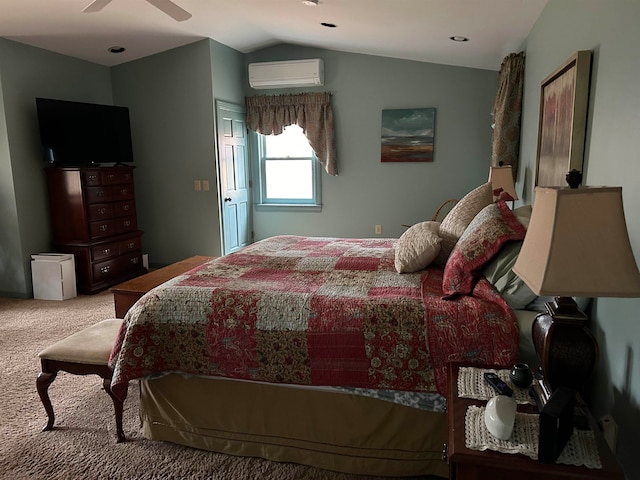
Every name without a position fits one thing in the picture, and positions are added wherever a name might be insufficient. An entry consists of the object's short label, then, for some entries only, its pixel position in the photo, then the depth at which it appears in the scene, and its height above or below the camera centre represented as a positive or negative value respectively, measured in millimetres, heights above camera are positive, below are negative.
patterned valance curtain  5594 +674
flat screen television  4461 +434
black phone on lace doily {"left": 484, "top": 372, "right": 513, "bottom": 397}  1388 -654
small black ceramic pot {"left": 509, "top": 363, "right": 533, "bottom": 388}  1432 -638
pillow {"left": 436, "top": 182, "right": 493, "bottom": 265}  2543 -269
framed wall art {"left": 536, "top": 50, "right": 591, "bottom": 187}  1888 +229
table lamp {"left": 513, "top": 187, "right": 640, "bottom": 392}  1118 -193
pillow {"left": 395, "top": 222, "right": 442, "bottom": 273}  2439 -426
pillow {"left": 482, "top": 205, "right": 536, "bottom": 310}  1858 -445
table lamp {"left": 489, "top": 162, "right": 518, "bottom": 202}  3439 -73
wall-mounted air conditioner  5401 +1154
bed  1858 -769
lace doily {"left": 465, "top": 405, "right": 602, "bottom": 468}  1138 -696
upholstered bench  2201 -874
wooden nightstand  1097 -710
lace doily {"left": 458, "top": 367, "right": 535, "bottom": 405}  1395 -672
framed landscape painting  5367 +417
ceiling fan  2811 +1040
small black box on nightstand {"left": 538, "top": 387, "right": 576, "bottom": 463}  1102 -617
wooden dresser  4625 -453
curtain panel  3680 +458
